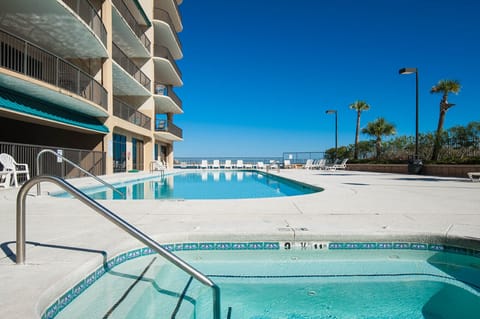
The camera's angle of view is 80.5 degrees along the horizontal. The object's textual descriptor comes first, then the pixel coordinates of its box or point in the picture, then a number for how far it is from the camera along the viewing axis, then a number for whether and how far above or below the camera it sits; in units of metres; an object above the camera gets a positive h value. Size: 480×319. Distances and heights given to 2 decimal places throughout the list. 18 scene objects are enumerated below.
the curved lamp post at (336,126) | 28.52 +3.62
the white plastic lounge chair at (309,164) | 29.52 -0.25
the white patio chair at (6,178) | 8.21 -0.53
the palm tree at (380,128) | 29.03 +3.47
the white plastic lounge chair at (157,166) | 20.54 -0.40
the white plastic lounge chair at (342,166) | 25.48 -0.38
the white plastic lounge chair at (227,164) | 32.51 -0.31
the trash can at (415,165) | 16.94 -0.18
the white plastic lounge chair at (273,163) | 32.85 -0.18
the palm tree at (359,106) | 33.46 +6.60
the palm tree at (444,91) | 19.05 +4.98
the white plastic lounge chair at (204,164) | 31.50 -0.31
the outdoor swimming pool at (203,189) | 9.22 -1.12
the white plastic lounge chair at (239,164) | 32.94 -0.30
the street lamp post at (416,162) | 15.52 +0.01
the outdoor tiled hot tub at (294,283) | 2.44 -1.24
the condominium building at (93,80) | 9.91 +4.41
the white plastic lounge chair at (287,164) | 34.44 -0.30
